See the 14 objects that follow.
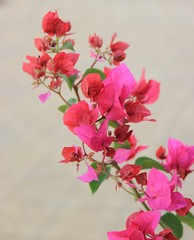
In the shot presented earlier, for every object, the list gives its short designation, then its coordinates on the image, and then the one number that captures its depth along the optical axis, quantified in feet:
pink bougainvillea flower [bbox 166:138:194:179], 4.45
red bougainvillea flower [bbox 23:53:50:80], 4.10
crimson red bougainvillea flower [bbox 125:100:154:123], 3.99
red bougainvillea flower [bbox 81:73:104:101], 3.86
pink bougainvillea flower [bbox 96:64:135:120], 3.85
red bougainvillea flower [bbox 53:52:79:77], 4.07
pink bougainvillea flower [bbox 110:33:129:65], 4.36
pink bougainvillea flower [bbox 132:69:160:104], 4.49
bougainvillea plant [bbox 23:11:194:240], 3.86
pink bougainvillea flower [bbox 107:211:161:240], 3.85
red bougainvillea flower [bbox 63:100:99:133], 3.87
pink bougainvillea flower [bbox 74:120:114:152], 3.86
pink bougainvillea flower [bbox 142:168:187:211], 3.93
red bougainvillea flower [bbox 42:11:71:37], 4.17
